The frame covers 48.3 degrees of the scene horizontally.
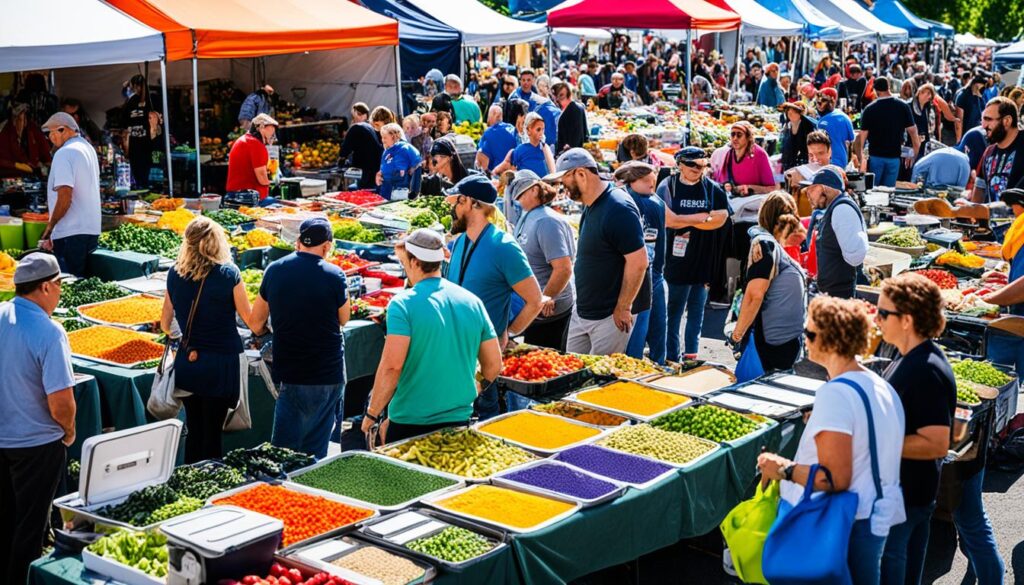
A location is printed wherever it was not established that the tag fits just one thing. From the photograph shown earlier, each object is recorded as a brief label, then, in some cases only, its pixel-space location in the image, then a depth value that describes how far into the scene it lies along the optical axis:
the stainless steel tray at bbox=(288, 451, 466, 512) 4.70
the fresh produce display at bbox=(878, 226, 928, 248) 10.37
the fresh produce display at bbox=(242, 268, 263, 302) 8.03
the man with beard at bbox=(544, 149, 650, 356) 6.75
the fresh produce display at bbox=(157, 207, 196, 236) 10.08
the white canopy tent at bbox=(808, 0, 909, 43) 28.11
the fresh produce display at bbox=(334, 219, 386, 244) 9.84
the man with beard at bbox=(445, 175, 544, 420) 6.16
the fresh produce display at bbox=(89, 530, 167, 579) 3.98
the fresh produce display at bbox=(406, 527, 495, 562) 4.12
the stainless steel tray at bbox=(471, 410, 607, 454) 5.36
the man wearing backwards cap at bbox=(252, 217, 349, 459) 5.81
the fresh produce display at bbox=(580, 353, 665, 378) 6.59
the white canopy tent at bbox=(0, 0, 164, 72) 9.62
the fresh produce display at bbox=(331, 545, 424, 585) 3.95
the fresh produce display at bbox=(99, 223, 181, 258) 9.36
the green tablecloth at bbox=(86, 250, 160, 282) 8.95
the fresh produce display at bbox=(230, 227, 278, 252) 9.36
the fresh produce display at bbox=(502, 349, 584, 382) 6.33
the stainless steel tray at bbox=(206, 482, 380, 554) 4.30
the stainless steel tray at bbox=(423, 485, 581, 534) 4.35
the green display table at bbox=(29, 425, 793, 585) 4.19
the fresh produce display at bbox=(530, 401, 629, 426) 5.91
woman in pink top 10.62
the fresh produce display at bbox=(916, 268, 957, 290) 8.80
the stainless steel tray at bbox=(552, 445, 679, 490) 4.85
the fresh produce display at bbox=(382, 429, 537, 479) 5.05
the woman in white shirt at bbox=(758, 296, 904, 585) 3.90
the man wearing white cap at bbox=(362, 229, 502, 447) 5.14
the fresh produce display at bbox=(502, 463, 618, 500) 4.75
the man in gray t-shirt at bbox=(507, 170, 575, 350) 6.94
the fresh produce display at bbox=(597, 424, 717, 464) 5.26
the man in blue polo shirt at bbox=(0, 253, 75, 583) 4.92
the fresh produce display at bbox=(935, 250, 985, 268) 9.45
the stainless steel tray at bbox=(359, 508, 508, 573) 4.07
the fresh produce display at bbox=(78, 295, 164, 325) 7.52
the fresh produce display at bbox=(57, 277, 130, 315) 7.93
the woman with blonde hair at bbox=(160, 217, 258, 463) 5.80
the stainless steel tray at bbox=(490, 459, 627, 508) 4.62
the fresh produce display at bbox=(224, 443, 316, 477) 4.88
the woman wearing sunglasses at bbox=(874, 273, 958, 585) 4.21
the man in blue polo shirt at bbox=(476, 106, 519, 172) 12.76
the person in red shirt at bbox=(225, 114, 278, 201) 11.16
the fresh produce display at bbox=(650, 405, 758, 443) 5.59
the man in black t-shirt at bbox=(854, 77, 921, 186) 14.38
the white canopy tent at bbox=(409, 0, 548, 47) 16.77
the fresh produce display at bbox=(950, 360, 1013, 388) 6.59
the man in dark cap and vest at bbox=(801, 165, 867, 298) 7.30
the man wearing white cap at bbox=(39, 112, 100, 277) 8.54
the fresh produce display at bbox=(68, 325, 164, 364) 6.68
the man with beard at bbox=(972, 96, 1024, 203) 10.34
